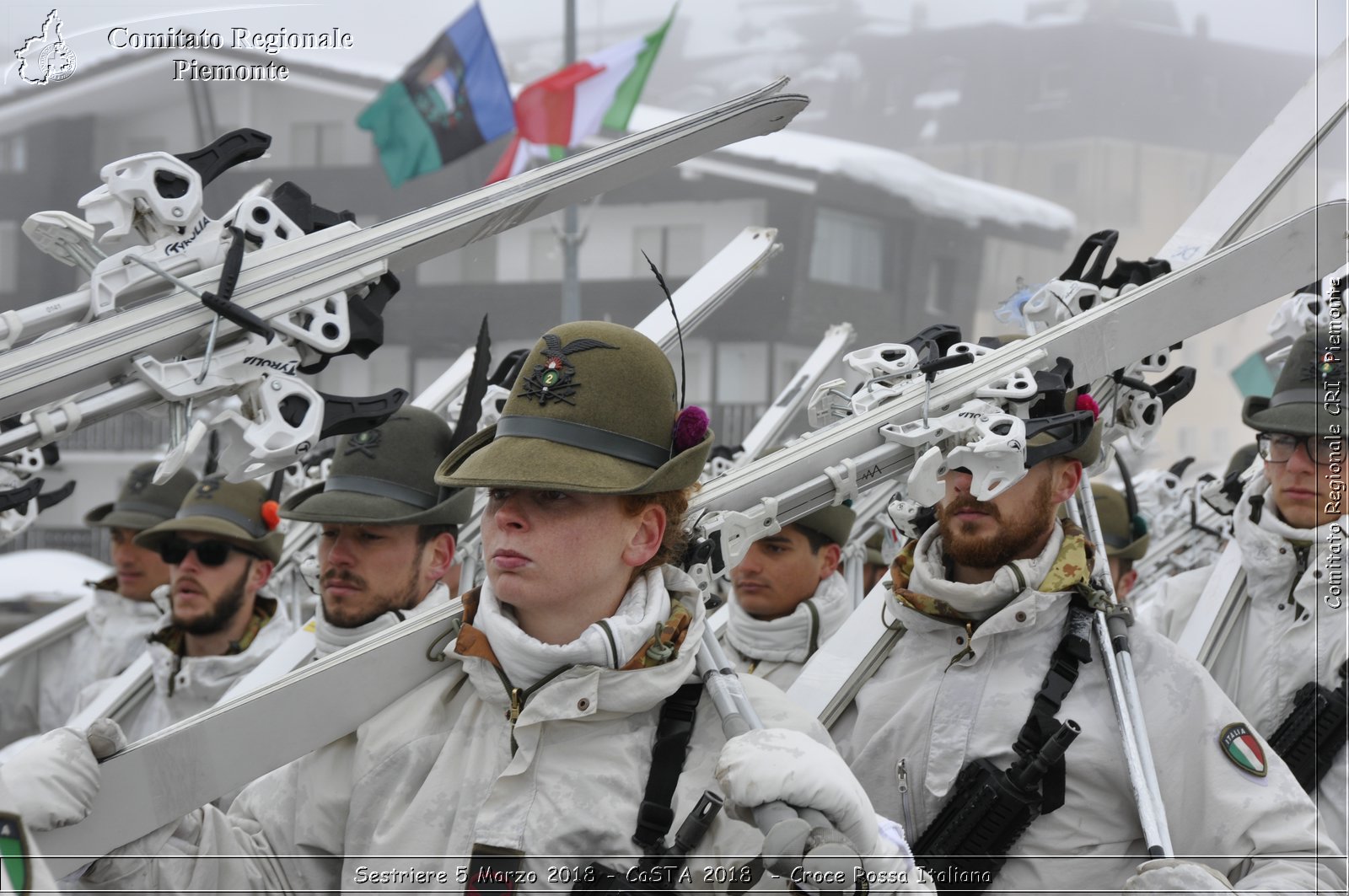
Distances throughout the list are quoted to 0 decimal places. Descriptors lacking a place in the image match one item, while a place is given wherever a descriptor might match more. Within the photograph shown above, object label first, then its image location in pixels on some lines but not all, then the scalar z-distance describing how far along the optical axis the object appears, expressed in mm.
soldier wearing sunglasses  5613
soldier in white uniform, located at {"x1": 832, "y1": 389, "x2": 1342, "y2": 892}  3441
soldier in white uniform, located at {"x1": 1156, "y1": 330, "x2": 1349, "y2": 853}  4863
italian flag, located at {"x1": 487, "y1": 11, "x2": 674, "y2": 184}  12602
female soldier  2787
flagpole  8914
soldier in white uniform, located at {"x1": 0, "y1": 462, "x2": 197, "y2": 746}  7047
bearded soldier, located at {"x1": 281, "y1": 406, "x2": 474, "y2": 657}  4453
